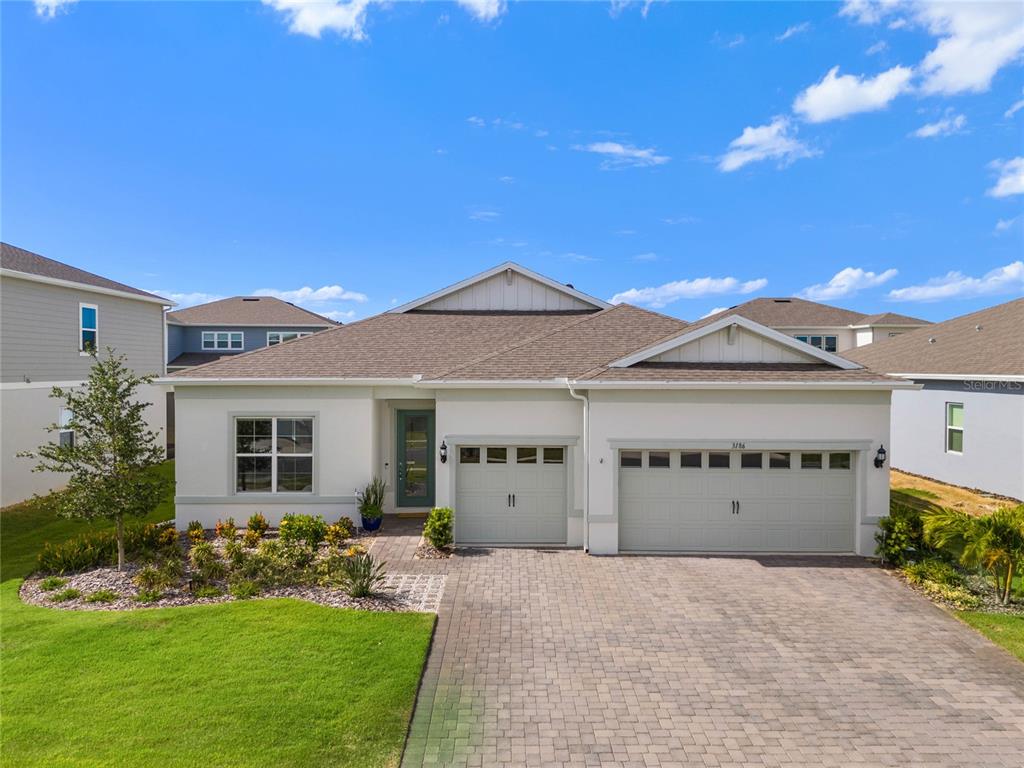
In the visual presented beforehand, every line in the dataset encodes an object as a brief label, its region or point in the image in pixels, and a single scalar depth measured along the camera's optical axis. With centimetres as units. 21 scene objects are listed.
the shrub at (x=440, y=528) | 1145
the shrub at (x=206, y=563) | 975
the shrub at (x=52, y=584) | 959
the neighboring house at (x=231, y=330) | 3241
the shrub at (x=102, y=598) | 909
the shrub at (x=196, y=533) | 1218
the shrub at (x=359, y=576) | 906
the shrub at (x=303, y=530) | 1152
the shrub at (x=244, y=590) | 910
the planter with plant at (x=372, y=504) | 1315
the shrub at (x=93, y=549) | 1051
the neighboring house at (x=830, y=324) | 3950
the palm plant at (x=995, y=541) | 884
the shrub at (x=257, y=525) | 1270
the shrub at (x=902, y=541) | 1066
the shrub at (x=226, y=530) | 1214
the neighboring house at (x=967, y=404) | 1595
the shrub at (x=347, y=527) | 1263
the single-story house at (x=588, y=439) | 1152
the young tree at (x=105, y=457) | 1027
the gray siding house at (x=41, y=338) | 1609
